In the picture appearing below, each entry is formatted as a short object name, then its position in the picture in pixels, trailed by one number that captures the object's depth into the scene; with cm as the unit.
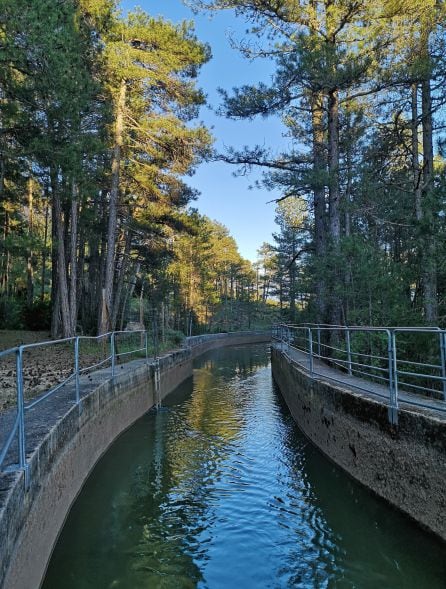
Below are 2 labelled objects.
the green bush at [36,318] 2262
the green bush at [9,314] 2084
